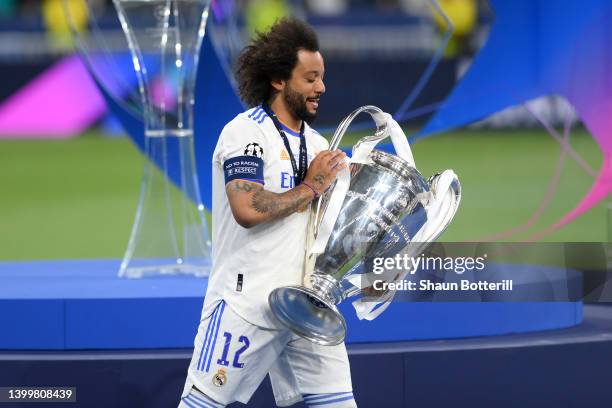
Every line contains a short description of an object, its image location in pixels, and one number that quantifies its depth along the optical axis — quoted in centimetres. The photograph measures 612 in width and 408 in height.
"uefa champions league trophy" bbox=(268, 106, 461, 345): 904
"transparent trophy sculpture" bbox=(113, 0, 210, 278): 1515
